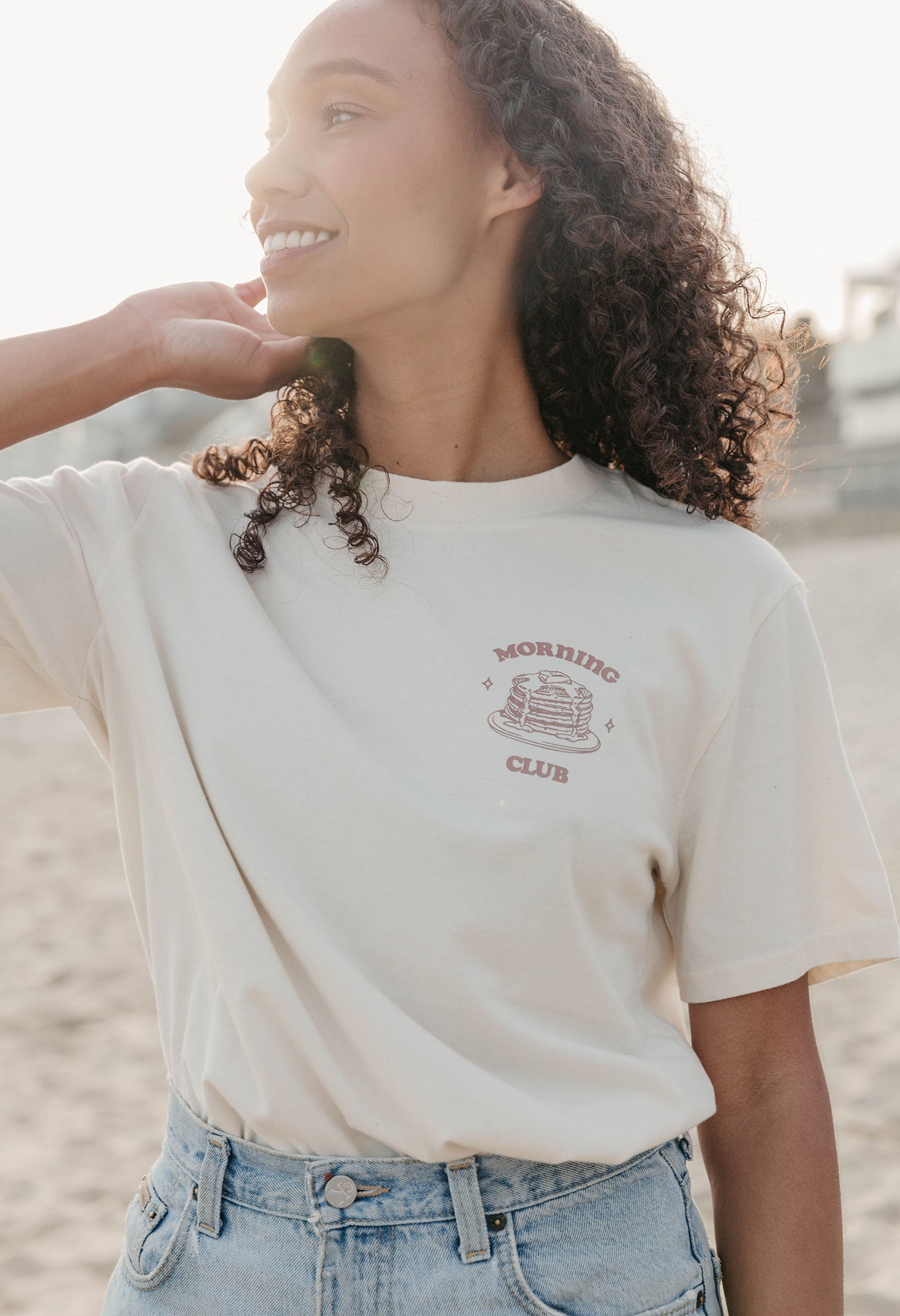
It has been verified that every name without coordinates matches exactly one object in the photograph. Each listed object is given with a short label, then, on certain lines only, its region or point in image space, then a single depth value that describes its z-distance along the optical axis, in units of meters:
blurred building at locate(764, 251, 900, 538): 31.98
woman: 1.34
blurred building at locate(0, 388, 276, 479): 31.47
